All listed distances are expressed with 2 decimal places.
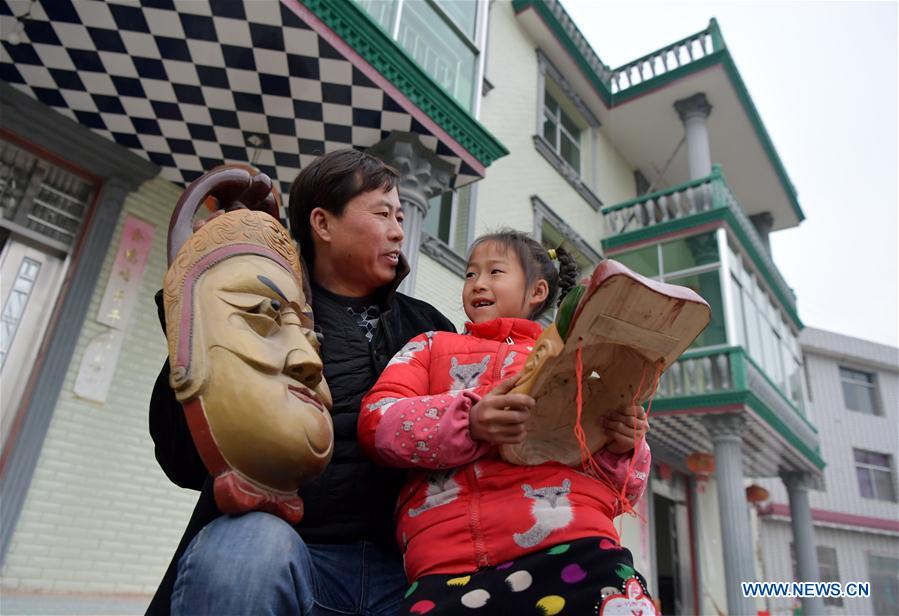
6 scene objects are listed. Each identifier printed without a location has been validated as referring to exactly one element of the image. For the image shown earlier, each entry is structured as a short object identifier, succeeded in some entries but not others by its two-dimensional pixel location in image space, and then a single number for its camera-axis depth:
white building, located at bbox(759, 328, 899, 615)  17.53
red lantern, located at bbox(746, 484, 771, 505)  11.53
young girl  1.11
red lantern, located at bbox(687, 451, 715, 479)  10.04
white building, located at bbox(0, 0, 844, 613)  3.73
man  0.95
